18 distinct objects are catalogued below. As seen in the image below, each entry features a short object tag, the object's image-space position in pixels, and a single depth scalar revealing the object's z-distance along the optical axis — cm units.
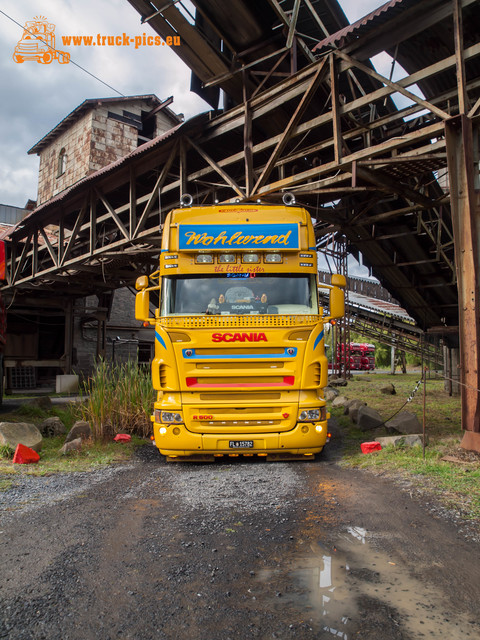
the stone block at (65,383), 1772
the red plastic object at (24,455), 601
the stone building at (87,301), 2050
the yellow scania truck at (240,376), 567
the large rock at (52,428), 803
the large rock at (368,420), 814
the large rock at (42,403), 1068
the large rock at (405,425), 723
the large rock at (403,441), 621
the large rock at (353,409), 902
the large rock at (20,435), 642
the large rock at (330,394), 1355
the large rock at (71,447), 651
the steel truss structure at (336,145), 612
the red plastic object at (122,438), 739
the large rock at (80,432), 709
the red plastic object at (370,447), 637
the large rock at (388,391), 1498
